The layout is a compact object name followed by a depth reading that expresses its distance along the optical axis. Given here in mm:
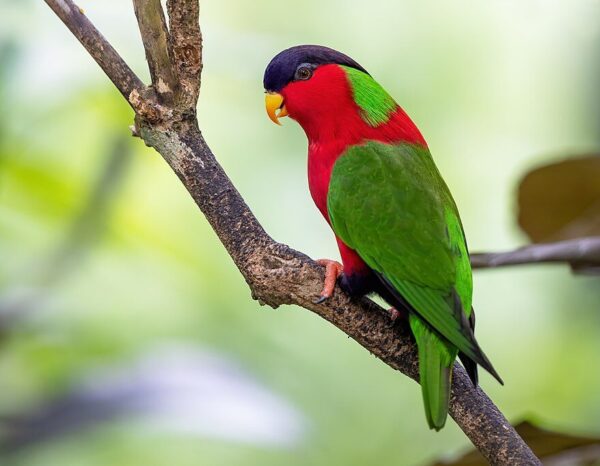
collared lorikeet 3651
